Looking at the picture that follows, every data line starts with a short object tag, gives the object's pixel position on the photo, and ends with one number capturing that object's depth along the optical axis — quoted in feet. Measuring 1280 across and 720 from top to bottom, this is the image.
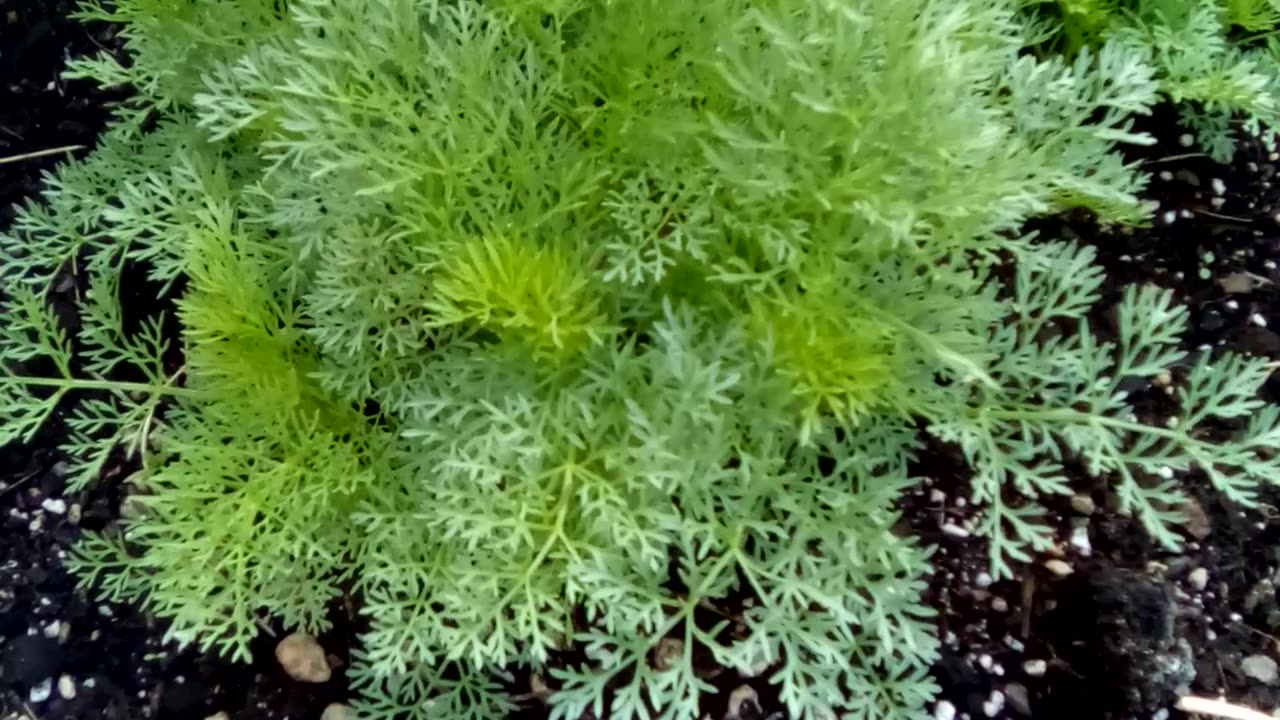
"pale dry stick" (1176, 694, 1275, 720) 1.01
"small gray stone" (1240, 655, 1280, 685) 1.04
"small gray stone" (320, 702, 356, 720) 1.05
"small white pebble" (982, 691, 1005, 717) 1.02
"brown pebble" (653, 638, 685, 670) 1.00
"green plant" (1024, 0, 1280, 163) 1.10
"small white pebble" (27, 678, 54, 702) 1.08
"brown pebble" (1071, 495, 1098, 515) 1.07
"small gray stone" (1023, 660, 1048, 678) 1.03
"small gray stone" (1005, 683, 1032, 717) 1.02
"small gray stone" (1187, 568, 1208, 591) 1.06
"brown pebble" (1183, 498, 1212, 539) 1.07
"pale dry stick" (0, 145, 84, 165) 1.27
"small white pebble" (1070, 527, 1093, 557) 1.06
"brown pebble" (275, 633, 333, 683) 1.06
